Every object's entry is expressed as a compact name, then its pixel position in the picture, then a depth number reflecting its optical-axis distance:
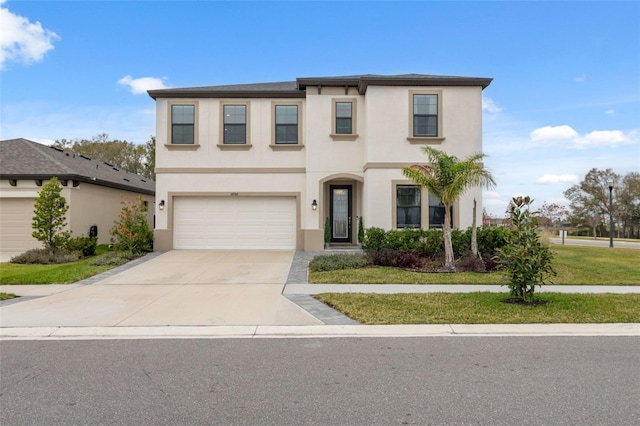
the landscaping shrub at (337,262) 11.88
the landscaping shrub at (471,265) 11.77
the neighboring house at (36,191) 16.39
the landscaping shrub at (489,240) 13.47
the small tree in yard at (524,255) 7.52
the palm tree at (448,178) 11.75
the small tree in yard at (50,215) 14.02
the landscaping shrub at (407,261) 12.20
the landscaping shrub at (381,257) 12.50
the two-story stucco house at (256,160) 16.17
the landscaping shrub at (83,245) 15.00
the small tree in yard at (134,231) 14.75
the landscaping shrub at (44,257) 13.69
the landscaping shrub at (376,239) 13.87
